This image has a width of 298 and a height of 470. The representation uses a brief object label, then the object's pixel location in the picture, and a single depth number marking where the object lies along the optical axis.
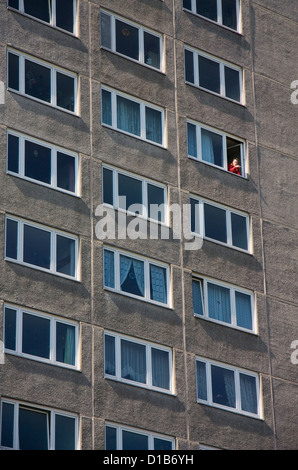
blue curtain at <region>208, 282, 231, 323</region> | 44.09
